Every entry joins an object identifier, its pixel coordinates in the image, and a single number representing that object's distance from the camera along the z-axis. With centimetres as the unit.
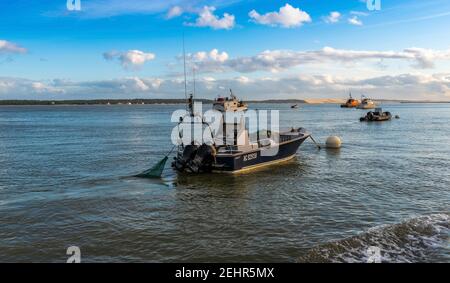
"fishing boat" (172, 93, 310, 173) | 2491
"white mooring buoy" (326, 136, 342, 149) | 3716
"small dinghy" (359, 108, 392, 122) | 7931
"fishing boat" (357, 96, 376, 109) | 14862
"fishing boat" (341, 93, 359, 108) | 17788
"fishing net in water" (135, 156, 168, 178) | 2434
